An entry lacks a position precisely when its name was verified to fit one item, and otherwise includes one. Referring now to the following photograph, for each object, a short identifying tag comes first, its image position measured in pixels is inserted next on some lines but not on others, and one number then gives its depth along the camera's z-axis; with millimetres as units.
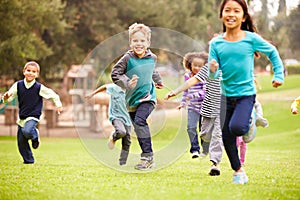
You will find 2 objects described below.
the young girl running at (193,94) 15470
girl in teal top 10579
